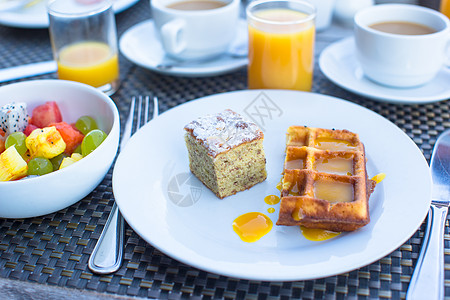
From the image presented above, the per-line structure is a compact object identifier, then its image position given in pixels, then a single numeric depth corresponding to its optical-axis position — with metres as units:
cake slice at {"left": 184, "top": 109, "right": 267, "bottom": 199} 0.54
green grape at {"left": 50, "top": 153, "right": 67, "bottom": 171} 0.55
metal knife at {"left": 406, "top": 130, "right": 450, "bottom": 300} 0.47
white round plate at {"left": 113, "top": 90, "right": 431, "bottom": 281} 0.48
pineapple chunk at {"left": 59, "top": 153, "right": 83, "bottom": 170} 0.54
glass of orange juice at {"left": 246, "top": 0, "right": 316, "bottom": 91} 0.64
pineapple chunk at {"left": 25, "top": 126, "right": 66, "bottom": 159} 0.54
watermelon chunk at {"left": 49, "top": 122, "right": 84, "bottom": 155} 0.56
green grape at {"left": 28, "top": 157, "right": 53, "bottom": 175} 0.53
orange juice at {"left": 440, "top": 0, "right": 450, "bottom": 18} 0.74
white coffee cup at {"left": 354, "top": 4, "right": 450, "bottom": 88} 0.62
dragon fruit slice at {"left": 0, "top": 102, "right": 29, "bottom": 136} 0.56
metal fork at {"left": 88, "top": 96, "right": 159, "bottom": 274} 0.50
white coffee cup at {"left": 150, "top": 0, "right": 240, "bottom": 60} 0.68
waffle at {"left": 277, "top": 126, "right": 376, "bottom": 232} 0.50
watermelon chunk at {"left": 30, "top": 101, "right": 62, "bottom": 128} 0.58
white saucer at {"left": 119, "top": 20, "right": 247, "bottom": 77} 0.69
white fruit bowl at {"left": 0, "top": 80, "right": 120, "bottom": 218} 0.51
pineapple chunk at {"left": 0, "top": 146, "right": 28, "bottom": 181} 0.52
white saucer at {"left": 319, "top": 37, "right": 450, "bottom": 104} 0.63
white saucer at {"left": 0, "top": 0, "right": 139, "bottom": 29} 0.77
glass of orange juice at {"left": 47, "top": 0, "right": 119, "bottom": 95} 0.66
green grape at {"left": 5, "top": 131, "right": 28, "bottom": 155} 0.55
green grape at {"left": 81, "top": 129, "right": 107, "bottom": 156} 0.55
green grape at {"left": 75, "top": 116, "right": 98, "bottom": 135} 0.59
